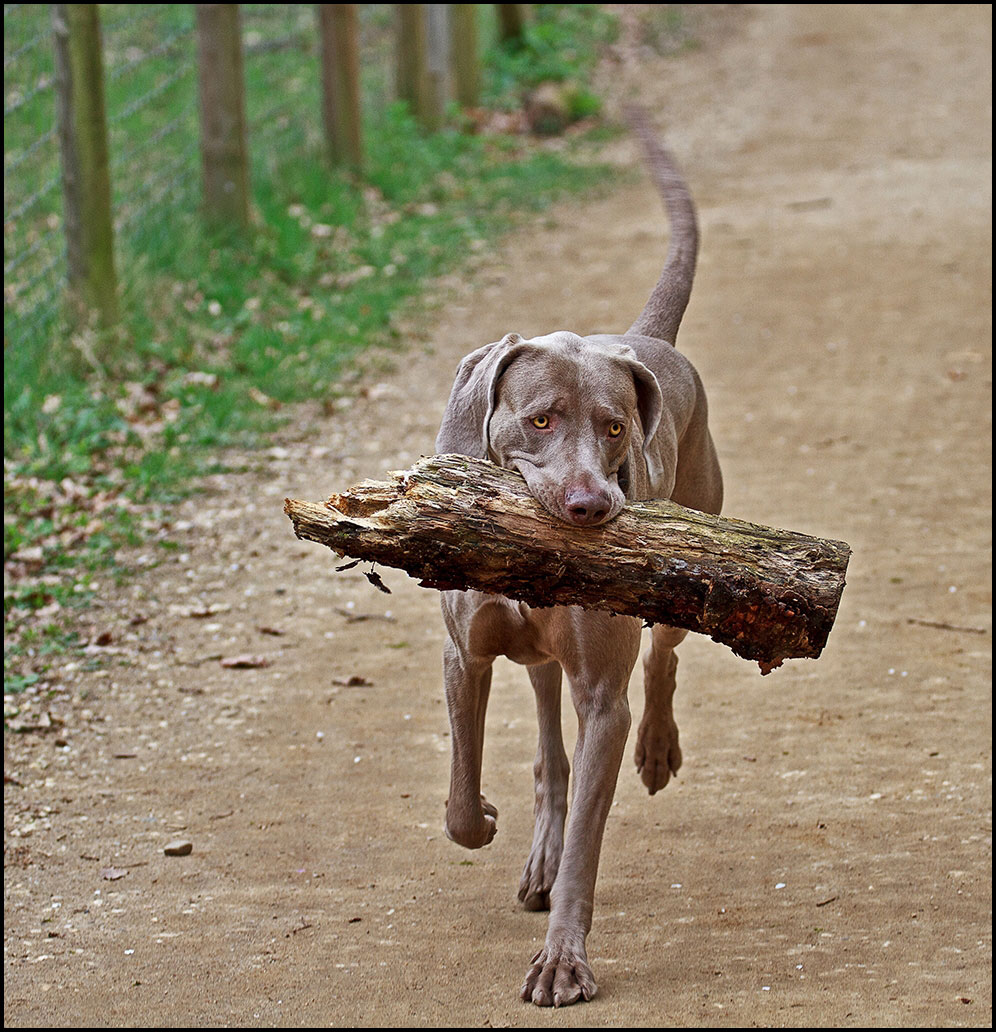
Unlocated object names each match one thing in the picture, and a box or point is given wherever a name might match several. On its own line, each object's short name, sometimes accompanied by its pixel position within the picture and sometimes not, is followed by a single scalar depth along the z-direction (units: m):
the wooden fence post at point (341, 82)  21.95
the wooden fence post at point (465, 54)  27.52
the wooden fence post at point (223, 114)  18.20
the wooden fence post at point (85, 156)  14.45
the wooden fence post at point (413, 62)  25.16
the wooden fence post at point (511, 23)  31.08
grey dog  6.09
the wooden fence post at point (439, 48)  27.19
